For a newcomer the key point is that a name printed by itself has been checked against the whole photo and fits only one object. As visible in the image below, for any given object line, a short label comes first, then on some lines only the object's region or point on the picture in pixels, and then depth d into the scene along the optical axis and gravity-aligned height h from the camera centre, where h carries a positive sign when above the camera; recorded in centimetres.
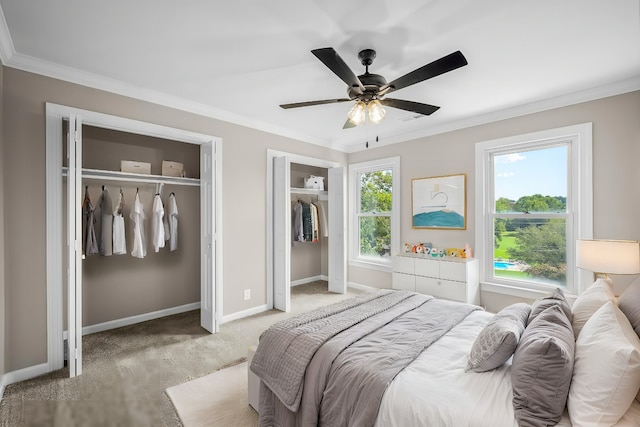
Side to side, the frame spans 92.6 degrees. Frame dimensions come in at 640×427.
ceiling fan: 182 +90
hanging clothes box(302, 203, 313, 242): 516 -16
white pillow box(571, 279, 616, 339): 170 -53
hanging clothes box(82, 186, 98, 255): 316 -14
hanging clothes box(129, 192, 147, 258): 346 -17
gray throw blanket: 153 -81
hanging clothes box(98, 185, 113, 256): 329 -14
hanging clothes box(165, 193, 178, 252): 379 -10
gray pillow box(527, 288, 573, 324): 177 -55
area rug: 201 -134
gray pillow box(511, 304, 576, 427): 123 -70
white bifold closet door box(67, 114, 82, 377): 244 -26
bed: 121 -78
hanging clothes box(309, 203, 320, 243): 521 -16
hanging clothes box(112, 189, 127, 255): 333 -21
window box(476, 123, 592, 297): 316 +5
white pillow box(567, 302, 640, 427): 113 -63
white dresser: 360 -79
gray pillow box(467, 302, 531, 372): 149 -66
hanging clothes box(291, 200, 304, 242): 511 -17
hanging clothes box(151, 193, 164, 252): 362 -12
